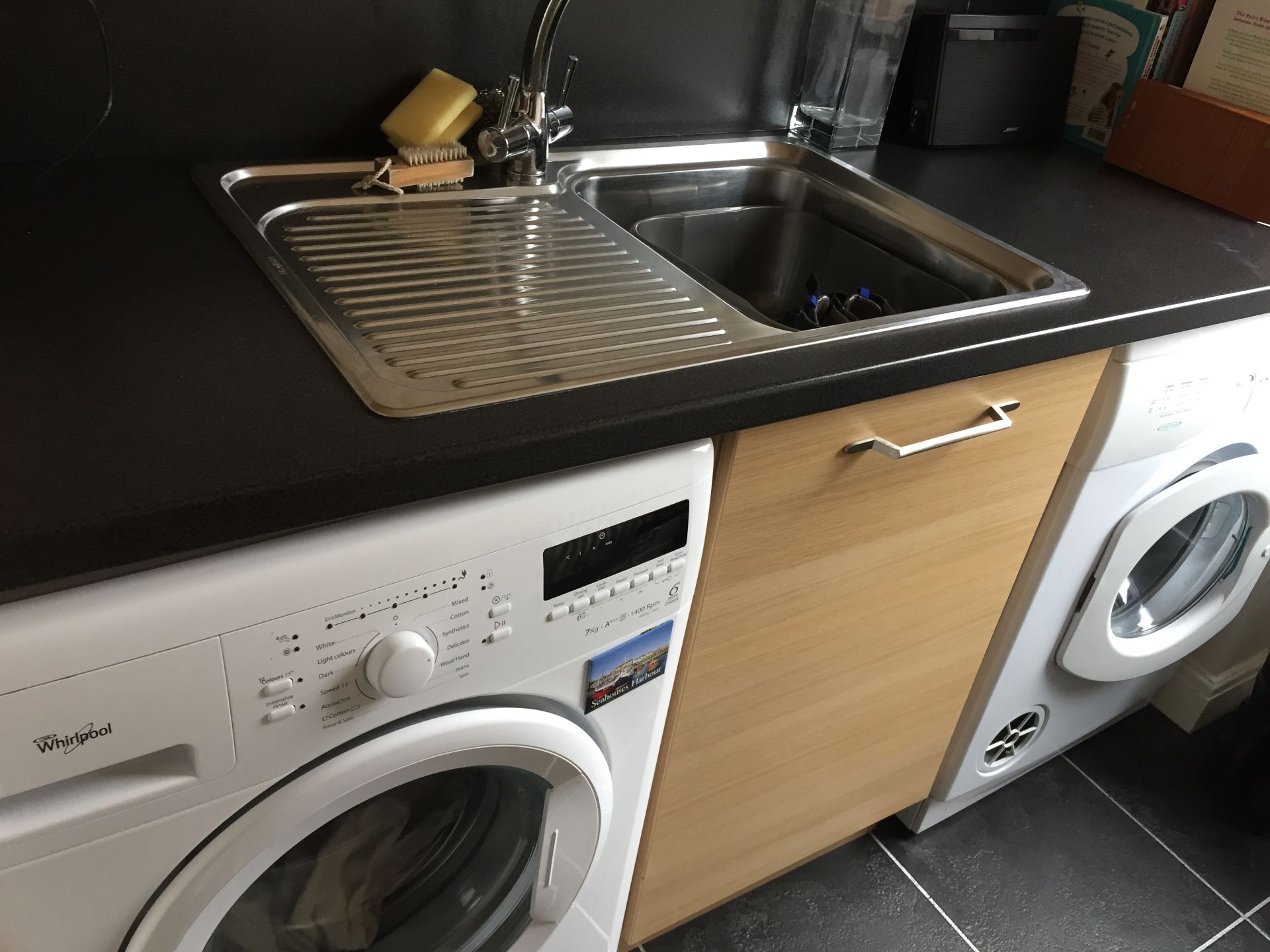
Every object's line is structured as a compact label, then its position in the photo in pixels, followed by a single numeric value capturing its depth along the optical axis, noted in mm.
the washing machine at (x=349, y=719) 602
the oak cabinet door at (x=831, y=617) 957
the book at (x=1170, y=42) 1455
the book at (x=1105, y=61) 1477
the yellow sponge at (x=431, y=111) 1092
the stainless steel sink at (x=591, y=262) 812
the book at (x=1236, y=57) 1383
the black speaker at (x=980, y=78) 1404
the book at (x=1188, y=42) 1463
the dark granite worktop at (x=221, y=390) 592
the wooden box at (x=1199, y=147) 1344
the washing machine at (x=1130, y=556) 1179
